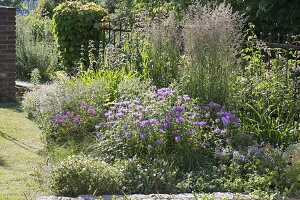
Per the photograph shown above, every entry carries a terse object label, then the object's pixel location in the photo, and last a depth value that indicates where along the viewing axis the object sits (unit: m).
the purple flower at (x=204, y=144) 5.46
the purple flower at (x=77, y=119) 6.31
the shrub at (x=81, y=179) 4.73
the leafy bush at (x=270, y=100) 5.98
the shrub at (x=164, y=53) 7.16
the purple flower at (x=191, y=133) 5.43
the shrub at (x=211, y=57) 6.20
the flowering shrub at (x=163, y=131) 5.42
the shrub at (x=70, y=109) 6.41
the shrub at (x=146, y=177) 4.85
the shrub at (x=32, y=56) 10.63
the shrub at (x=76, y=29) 9.97
